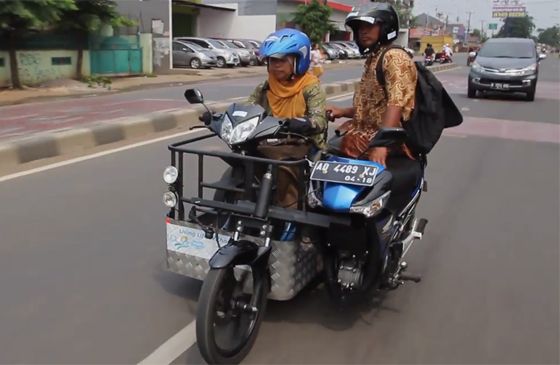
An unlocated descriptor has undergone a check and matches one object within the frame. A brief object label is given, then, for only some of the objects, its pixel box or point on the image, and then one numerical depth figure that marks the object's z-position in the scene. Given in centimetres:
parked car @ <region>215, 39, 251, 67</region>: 2978
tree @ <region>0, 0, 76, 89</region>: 1416
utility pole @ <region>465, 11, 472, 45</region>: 10762
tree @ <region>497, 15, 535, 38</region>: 10909
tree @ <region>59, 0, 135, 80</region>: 1738
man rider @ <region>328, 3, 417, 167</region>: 309
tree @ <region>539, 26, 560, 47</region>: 14312
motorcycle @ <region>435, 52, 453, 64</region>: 3844
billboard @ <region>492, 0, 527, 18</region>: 8252
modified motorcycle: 278
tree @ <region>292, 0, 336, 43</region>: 4000
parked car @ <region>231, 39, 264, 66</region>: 3102
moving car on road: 1628
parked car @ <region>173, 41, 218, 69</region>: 2747
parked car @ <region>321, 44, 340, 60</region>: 3994
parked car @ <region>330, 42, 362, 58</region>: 4367
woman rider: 314
